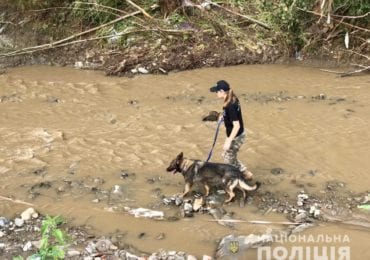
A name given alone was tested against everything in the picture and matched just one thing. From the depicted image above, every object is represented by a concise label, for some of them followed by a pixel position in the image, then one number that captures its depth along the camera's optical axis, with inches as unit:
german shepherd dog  226.7
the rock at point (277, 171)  258.4
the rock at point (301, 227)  208.2
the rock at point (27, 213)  223.0
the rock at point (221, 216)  215.3
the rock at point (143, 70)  426.0
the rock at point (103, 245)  196.4
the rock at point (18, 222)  218.2
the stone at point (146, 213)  222.2
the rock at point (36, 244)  199.9
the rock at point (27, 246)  199.2
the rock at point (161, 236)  208.2
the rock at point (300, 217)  216.1
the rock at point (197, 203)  226.5
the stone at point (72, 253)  192.5
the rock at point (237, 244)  193.9
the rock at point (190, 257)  190.1
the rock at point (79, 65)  446.3
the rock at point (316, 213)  219.3
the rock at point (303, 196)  232.5
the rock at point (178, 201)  231.1
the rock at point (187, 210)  223.0
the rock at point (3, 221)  217.6
